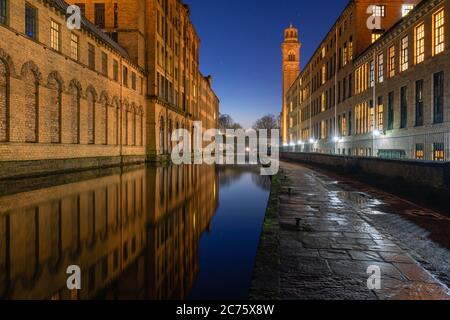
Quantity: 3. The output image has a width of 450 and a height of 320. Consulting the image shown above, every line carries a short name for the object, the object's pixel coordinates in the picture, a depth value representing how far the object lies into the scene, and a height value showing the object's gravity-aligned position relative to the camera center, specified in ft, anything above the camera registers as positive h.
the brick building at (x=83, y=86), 50.93 +16.49
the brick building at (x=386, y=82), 61.62 +20.56
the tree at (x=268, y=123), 495.41 +53.43
